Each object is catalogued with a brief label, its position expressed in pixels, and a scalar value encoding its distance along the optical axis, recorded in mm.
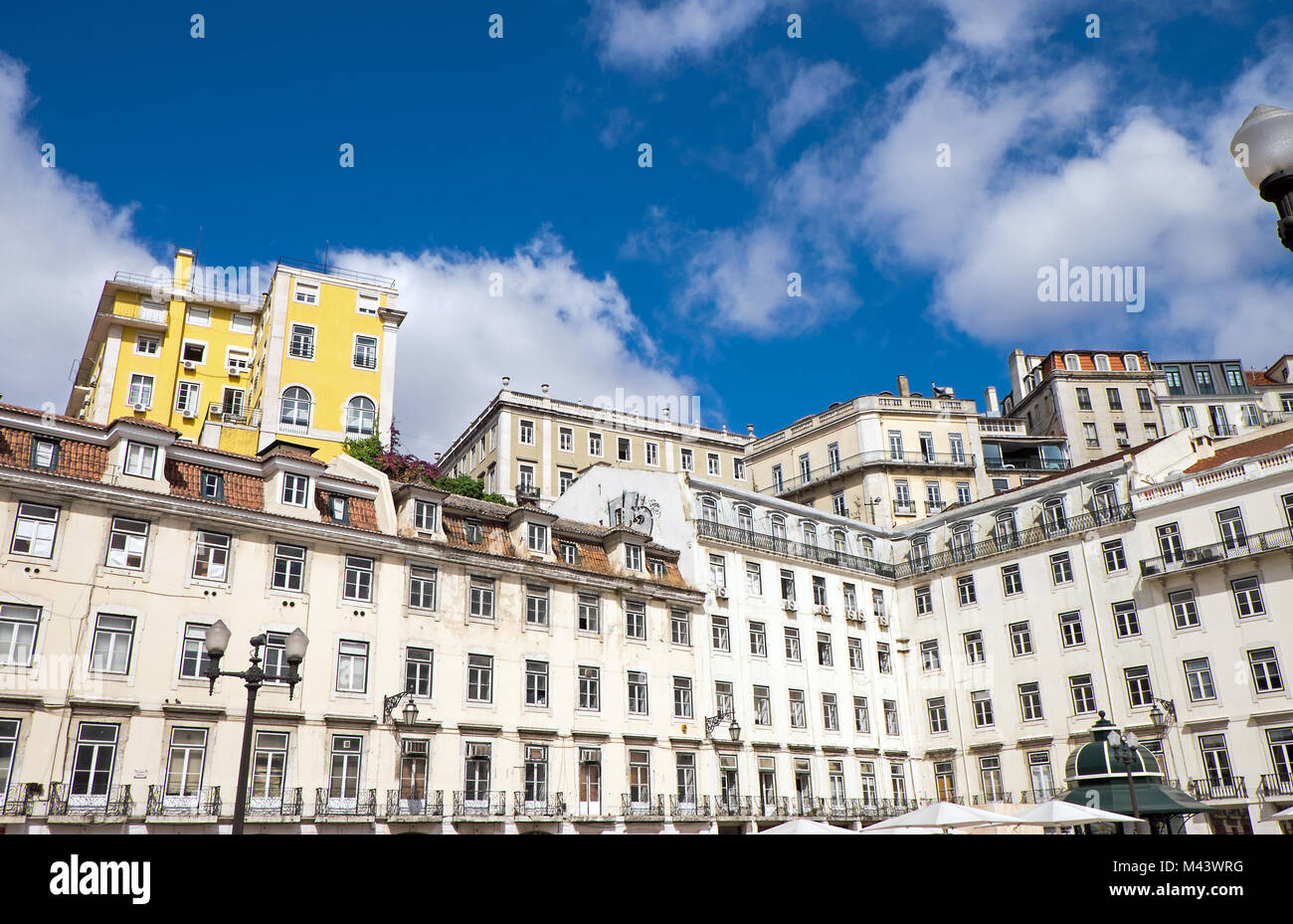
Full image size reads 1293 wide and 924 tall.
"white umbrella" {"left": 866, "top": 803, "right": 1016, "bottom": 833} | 21250
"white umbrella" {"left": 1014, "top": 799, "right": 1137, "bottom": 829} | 20172
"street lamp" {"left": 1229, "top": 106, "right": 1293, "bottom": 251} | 5551
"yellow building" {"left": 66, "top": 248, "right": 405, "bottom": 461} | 52219
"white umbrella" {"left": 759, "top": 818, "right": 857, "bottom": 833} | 22425
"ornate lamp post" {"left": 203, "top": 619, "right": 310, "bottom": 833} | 16109
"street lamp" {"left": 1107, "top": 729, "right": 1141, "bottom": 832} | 23016
